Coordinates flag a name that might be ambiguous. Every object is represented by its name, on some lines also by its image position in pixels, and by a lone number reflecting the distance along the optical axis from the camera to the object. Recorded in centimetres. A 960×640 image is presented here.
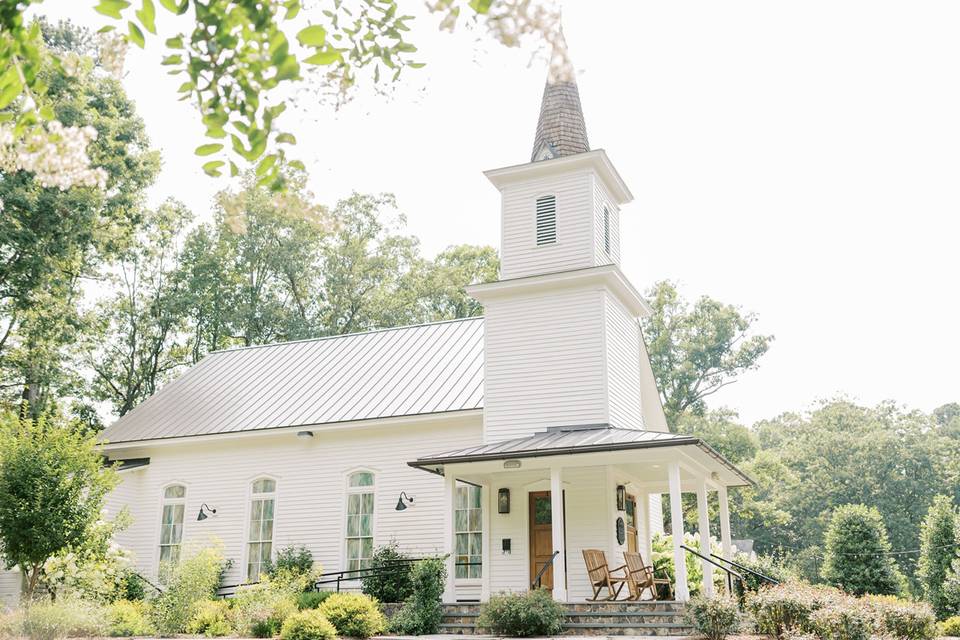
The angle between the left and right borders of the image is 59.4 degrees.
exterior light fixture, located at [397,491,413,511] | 1725
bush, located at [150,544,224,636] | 1403
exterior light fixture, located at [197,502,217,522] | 1934
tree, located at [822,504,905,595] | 1952
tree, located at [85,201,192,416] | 3173
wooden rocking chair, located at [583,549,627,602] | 1353
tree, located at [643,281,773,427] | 3919
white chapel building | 1541
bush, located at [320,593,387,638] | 1238
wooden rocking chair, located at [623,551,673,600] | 1357
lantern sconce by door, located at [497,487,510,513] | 1598
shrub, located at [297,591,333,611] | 1437
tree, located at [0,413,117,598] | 1361
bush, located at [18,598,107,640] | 1180
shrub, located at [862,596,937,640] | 1099
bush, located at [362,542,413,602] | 1475
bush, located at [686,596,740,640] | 1066
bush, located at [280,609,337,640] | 1159
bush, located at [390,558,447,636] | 1305
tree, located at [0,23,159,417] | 2044
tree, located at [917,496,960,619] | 1967
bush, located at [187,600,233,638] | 1384
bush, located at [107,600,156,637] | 1361
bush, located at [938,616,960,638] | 1518
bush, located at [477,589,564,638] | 1210
